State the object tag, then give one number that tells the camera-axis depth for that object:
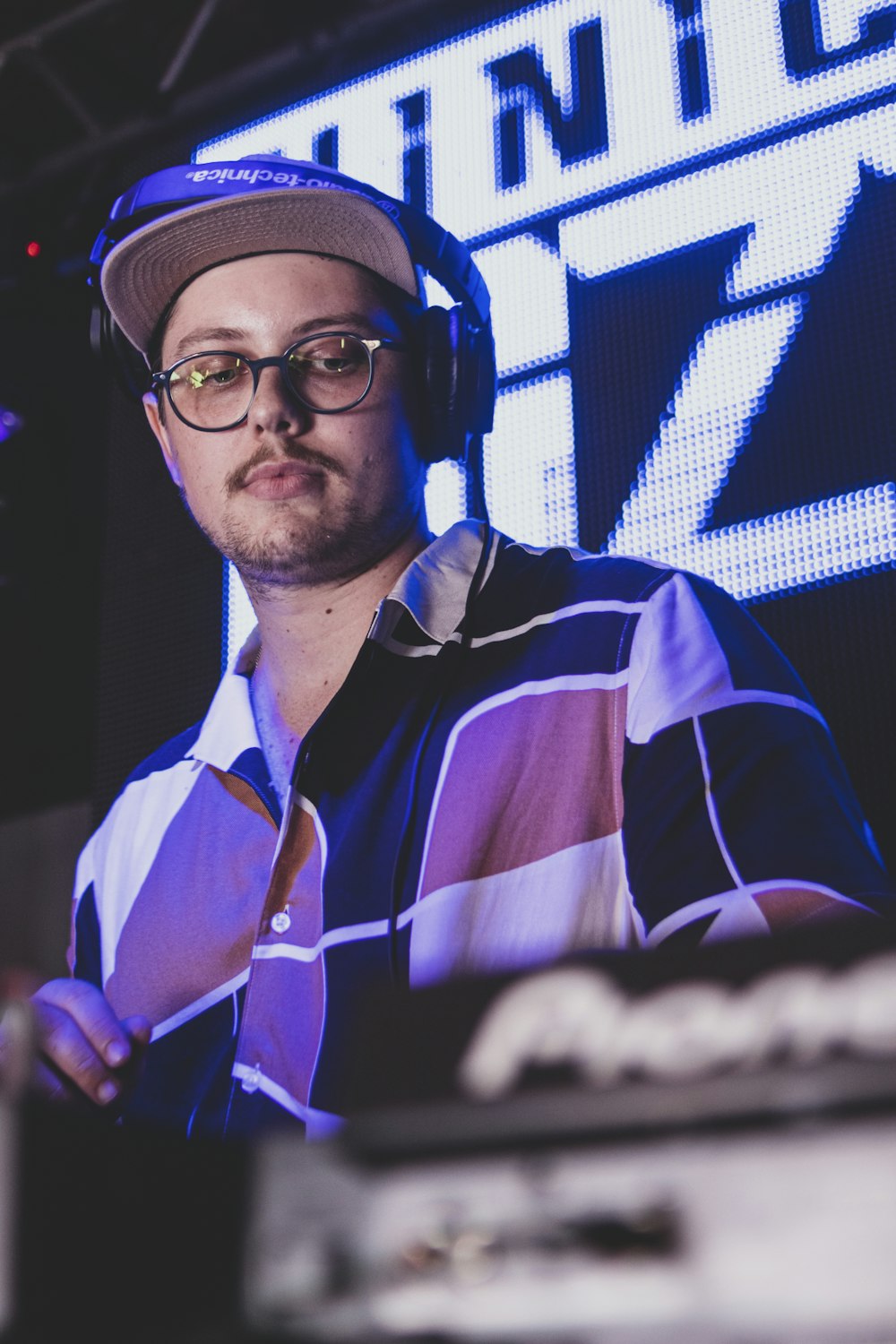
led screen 2.84
